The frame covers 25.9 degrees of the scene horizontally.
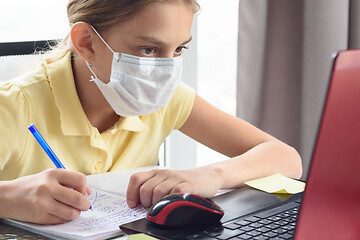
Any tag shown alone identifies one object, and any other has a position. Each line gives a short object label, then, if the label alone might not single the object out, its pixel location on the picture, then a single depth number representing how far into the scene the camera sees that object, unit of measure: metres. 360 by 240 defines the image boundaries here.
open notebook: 0.98
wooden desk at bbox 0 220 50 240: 0.98
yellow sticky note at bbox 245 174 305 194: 1.16
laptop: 0.73
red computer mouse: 0.98
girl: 1.25
